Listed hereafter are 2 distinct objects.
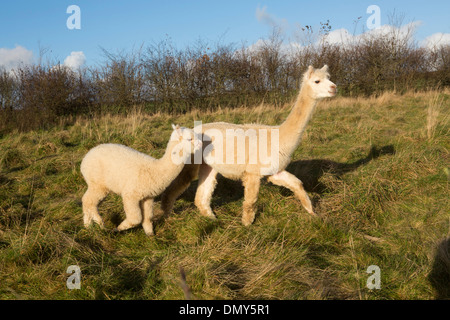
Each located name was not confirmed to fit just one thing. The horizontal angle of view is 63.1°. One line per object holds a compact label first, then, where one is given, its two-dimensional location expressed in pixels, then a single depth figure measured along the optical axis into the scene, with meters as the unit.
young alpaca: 4.45
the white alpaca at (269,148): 4.88
